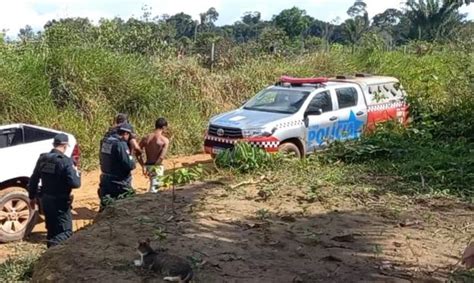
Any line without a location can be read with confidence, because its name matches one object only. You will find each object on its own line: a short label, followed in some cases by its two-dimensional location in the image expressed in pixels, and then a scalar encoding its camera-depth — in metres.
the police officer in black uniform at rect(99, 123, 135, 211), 8.09
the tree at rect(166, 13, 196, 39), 53.62
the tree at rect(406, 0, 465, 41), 38.97
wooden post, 18.48
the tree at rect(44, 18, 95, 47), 14.98
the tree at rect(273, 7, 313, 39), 50.25
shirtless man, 9.16
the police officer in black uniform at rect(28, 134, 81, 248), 6.89
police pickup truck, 11.42
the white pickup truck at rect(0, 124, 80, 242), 8.08
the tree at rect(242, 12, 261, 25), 70.28
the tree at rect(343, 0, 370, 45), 41.56
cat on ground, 4.34
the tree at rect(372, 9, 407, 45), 48.50
